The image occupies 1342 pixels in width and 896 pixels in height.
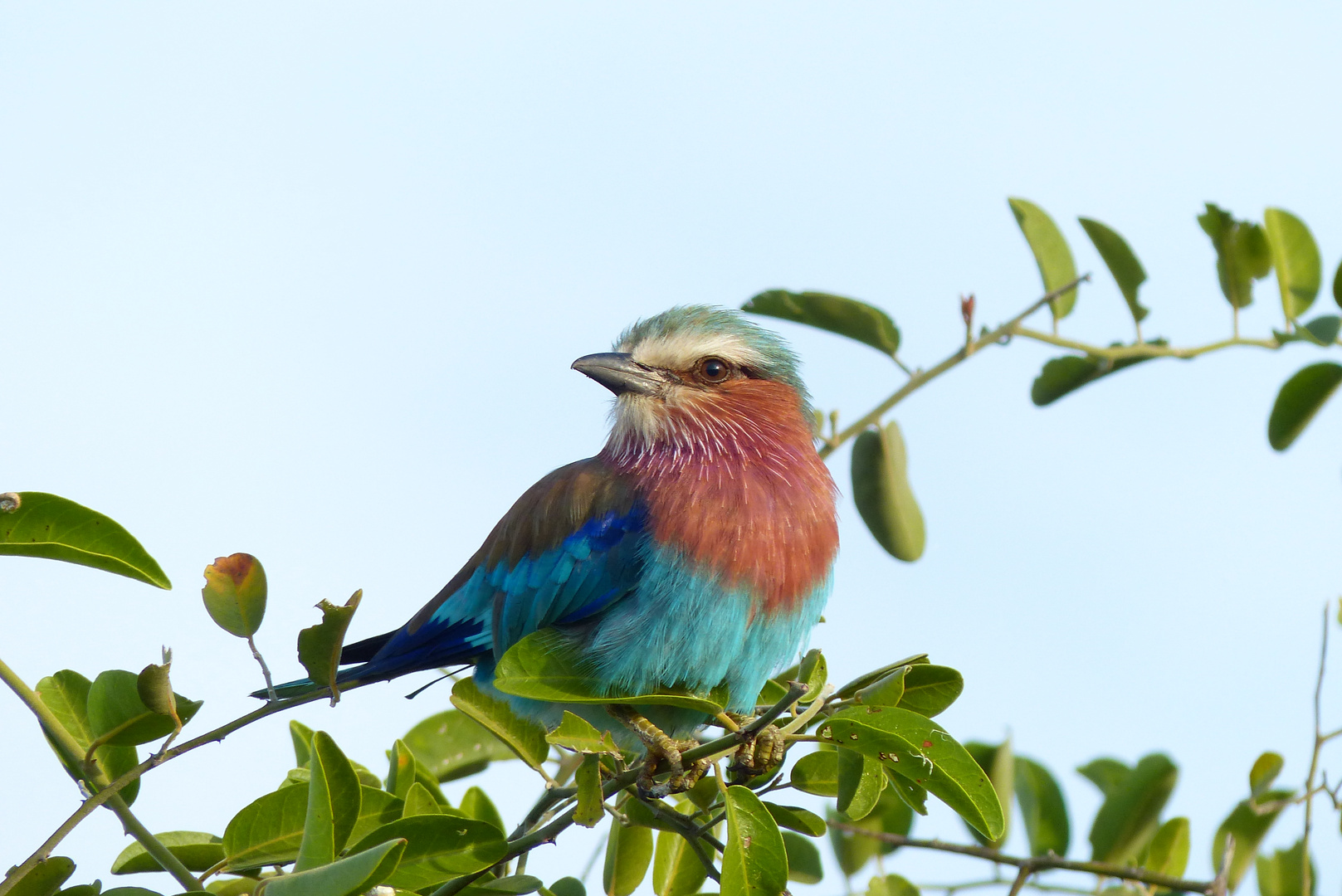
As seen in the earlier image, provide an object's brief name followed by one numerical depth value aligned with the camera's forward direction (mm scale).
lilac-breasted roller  8117
